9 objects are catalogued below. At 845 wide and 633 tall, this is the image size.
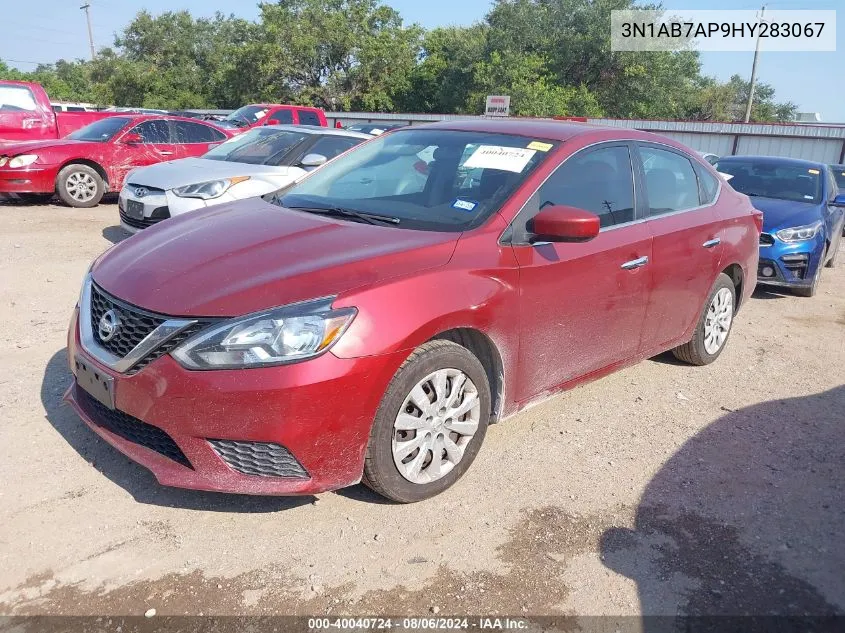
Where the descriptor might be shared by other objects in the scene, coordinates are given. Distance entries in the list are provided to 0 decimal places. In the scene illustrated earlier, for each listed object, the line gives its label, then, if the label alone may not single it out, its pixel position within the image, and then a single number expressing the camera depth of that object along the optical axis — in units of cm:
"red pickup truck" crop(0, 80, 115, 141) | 1212
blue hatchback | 746
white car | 760
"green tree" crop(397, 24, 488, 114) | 3991
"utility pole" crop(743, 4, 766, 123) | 3619
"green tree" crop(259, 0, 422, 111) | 4009
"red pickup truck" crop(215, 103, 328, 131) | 1766
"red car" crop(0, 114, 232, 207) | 1036
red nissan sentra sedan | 269
